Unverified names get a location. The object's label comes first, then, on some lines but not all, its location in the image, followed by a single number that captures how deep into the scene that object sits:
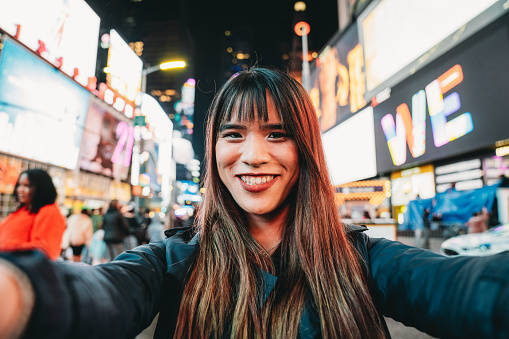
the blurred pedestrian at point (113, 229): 6.83
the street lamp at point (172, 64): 7.57
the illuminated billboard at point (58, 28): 4.24
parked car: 4.95
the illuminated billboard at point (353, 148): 9.49
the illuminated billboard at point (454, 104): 4.57
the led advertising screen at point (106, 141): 9.10
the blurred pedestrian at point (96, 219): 9.09
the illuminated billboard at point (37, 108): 4.76
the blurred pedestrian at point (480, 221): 7.11
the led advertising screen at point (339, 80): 9.85
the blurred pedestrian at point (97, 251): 6.83
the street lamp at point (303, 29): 10.45
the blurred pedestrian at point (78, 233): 6.04
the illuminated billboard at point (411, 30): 4.63
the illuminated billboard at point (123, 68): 9.05
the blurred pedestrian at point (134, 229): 10.48
